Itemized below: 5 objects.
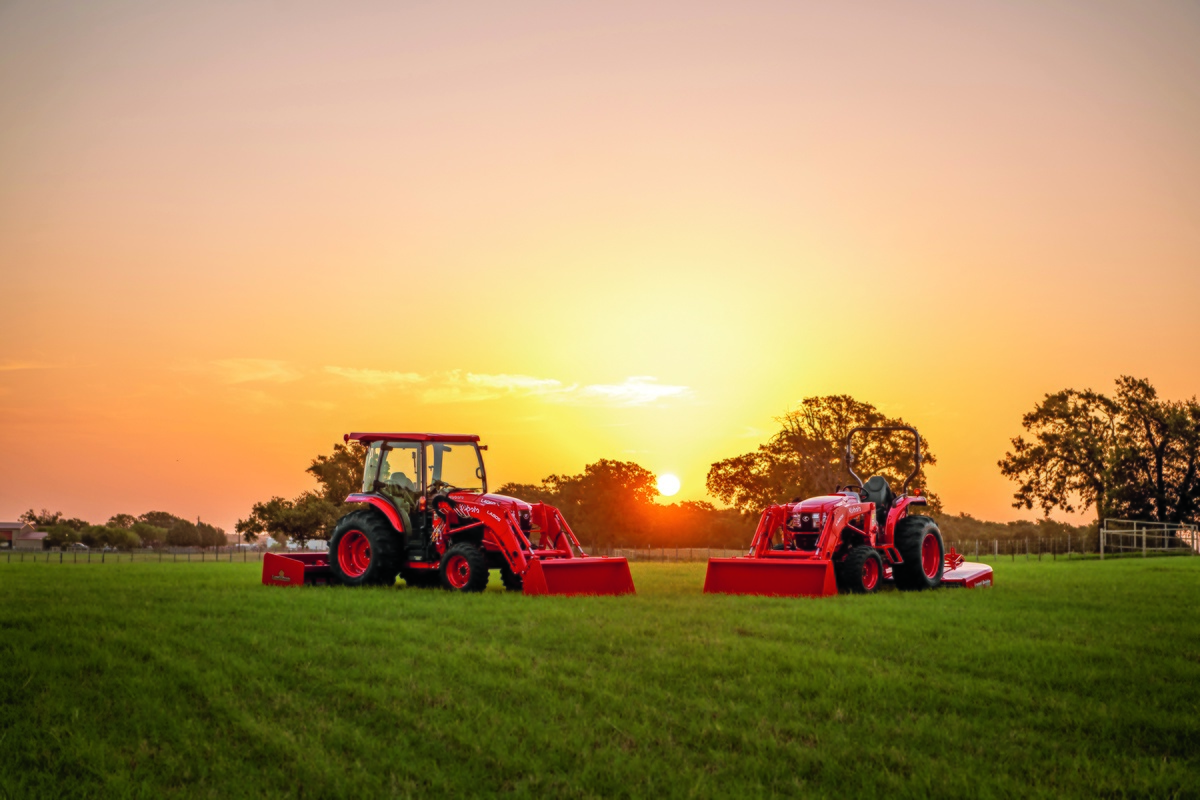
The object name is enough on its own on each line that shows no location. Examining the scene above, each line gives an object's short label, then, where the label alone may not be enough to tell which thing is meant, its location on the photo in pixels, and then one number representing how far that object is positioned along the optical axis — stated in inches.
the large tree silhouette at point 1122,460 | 2209.6
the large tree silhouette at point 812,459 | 1962.4
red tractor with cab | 626.2
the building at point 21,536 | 4094.5
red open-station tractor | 616.7
